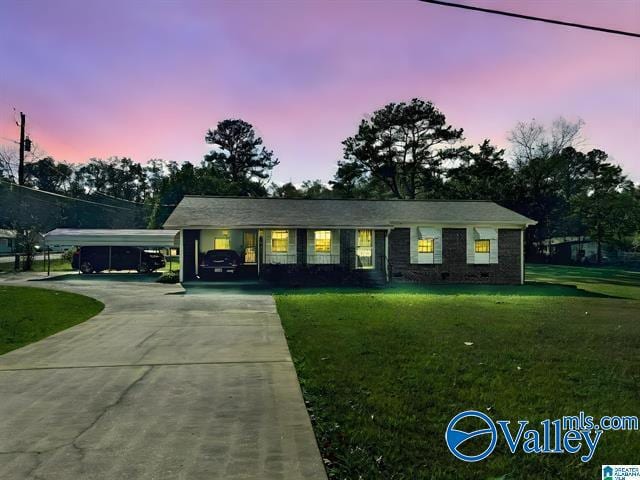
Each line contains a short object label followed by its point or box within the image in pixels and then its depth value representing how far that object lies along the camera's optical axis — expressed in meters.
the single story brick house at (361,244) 23.47
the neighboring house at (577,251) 47.41
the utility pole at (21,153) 34.34
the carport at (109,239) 28.97
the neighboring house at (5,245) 59.41
